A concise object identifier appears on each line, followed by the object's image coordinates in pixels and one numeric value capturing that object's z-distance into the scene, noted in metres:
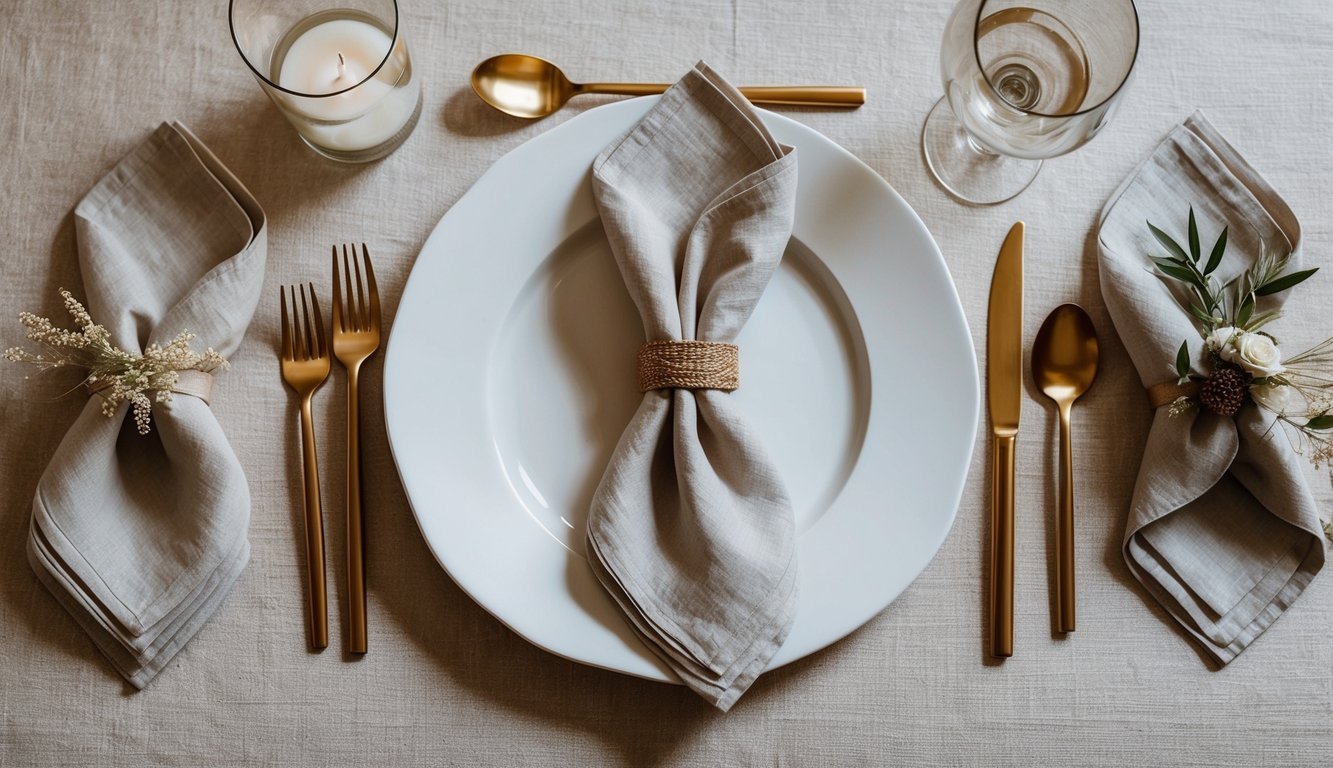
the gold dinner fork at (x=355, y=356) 0.82
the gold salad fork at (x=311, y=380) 0.83
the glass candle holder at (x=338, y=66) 0.84
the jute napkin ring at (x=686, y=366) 0.81
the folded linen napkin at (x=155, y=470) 0.81
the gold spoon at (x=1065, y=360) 0.88
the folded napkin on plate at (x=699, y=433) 0.78
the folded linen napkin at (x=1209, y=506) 0.84
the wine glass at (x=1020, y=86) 0.79
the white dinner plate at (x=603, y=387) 0.81
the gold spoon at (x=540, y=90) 0.93
